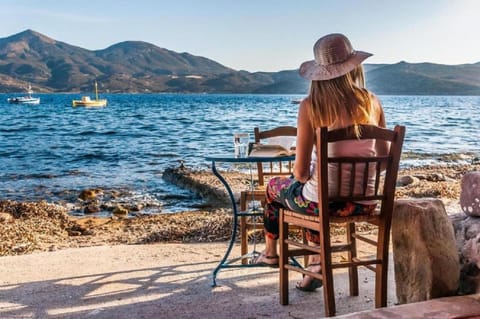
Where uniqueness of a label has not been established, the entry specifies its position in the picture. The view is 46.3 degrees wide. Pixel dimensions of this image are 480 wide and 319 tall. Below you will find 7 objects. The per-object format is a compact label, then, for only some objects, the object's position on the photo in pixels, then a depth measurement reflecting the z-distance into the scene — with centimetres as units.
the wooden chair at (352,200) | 286
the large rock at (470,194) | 313
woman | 293
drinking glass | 374
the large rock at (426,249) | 296
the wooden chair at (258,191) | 399
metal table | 345
